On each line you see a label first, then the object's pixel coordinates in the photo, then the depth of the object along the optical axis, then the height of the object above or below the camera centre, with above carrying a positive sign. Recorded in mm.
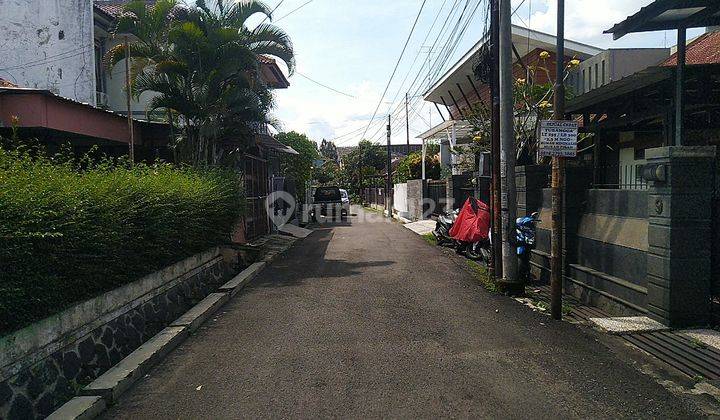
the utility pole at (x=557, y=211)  7500 -403
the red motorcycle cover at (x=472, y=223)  13344 -997
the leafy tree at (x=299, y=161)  32562 +1500
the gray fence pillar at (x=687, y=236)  6465 -661
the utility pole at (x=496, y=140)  10062 +757
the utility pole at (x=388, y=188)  35994 -248
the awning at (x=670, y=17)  7984 +2491
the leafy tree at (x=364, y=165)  61969 +2271
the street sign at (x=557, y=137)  7395 +580
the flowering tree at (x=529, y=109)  15055 +1965
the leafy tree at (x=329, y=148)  98212 +6572
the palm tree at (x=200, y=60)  12984 +3048
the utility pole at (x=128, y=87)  10766 +2152
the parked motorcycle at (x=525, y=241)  10250 -1097
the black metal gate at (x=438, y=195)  23242 -494
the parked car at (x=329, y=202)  31156 -918
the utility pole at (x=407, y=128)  33812 +3687
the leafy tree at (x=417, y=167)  30547 +962
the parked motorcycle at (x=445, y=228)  16344 -1350
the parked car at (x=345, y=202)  31922 -975
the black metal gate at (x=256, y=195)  17047 -281
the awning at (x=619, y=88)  9383 +1724
